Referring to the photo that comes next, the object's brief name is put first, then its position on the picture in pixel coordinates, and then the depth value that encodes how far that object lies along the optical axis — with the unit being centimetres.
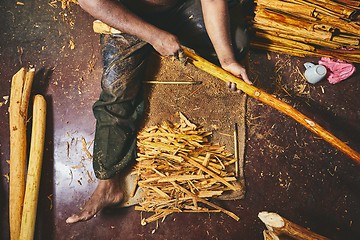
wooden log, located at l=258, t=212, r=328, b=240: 193
